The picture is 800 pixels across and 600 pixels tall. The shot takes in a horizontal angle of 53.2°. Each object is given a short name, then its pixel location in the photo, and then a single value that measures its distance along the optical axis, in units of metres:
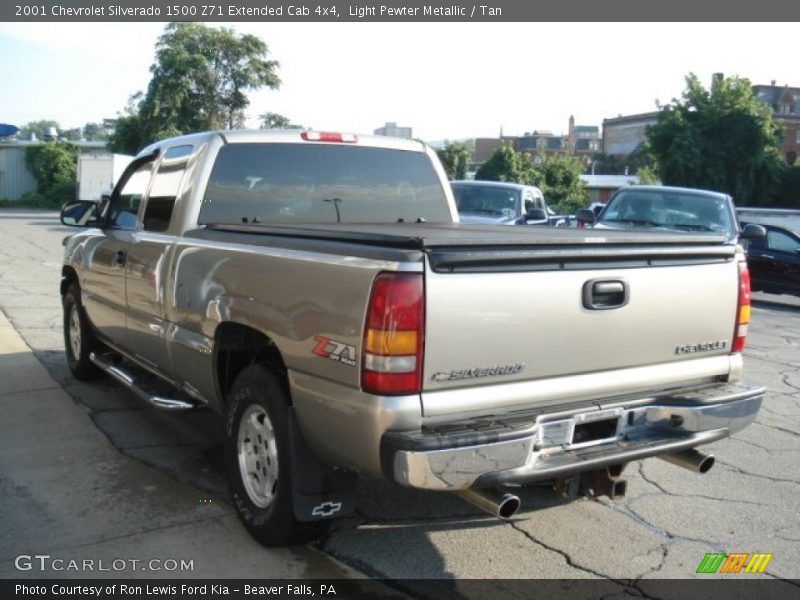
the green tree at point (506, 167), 42.47
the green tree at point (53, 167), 49.72
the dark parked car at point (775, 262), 14.73
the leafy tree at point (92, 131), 118.74
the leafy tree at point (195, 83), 46.09
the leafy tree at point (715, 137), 37.25
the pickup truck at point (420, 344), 3.08
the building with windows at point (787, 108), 81.62
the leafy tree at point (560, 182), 45.94
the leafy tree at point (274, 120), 48.16
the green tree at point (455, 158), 50.84
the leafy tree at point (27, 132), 76.06
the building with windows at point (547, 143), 129.50
